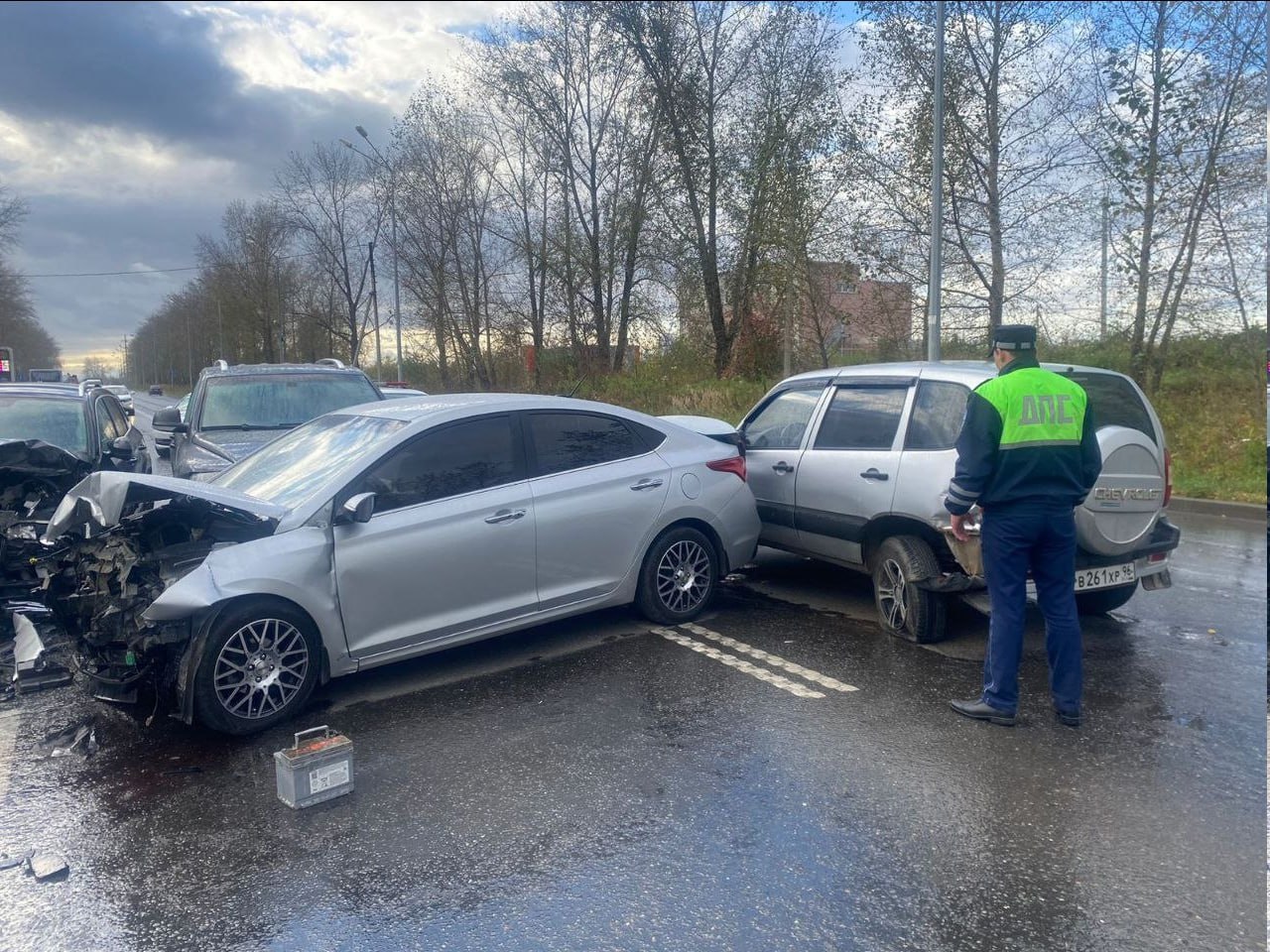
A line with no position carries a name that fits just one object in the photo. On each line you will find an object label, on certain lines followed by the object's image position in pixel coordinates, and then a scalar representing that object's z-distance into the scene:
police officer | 4.80
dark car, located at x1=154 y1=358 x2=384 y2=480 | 9.77
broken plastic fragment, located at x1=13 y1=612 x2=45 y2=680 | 5.70
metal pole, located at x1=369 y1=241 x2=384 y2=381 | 40.58
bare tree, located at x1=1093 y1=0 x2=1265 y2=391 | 14.90
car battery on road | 4.14
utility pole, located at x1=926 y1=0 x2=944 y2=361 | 15.43
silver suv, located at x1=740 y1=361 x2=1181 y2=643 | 5.81
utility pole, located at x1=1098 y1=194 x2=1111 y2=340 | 16.75
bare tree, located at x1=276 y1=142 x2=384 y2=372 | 47.81
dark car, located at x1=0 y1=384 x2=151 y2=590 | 6.62
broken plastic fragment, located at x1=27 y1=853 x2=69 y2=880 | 3.71
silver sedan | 4.91
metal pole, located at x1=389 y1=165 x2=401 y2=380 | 37.63
